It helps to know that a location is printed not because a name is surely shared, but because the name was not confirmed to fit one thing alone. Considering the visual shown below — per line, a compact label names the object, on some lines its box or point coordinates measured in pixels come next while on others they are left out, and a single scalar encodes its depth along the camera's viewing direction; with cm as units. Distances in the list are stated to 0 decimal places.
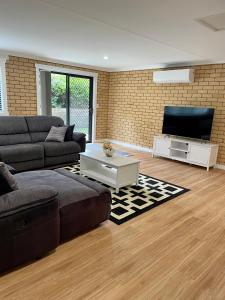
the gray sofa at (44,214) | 160
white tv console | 446
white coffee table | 317
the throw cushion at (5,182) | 166
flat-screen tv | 454
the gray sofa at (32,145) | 366
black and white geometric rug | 266
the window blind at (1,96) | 471
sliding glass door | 586
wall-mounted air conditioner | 469
